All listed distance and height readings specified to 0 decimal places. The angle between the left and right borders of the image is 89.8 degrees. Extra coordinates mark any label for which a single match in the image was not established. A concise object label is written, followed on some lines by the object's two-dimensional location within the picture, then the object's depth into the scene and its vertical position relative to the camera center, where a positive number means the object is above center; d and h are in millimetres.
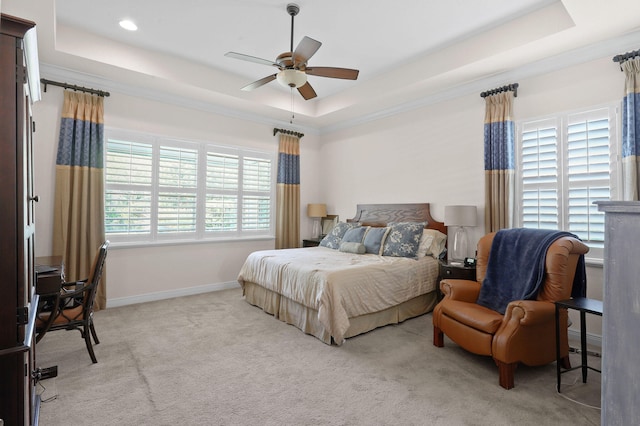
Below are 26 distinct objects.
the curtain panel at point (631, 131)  2771 +711
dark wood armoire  1209 -51
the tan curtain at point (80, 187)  3736 +300
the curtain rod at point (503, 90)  3642 +1425
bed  3035 -797
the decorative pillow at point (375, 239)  4238 -362
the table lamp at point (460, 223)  3738 -125
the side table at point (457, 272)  3432 -645
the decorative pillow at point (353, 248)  4246 -471
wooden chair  2508 -782
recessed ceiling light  3219 +1921
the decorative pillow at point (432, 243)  4086 -397
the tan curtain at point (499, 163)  3625 +567
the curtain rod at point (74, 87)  3654 +1483
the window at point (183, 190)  4234 +339
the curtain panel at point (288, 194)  5609 +335
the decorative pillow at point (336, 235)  4791 -352
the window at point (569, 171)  3062 +423
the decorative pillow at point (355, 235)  4462 -316
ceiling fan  2670 +1310
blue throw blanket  2609 -481
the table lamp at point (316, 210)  5828 +45
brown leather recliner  2295 -859
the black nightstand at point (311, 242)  5501 -517
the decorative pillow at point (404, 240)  3994 -349
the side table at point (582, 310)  2143 -656
